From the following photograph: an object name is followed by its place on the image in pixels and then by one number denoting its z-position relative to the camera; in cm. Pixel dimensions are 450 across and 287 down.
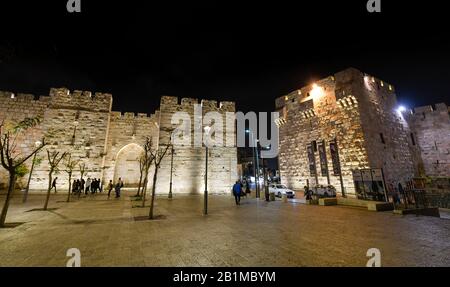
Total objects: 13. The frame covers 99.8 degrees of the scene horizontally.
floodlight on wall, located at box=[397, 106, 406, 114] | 2503
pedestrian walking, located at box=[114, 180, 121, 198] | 1560
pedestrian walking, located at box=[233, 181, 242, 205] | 1240
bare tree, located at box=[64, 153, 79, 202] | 1847
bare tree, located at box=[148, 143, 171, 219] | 768
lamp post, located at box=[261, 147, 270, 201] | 1507
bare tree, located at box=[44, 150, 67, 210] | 924
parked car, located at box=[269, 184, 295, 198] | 1792
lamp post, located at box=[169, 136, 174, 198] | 1676
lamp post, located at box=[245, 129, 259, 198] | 1740
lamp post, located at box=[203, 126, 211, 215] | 858
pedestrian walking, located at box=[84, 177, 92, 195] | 1776
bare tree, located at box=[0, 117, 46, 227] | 617
